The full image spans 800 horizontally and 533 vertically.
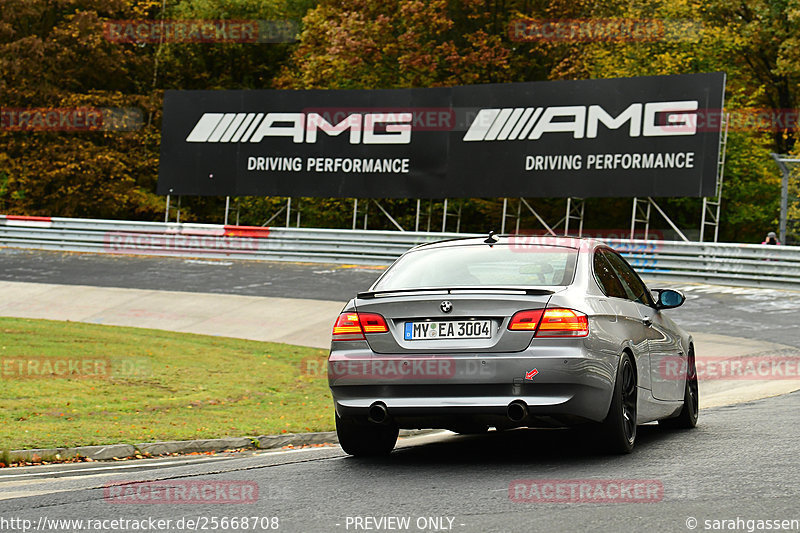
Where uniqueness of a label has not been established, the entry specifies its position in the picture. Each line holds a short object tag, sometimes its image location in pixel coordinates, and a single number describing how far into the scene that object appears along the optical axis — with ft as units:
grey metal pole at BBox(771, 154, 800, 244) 82.94
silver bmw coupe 23.11
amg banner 93.40
